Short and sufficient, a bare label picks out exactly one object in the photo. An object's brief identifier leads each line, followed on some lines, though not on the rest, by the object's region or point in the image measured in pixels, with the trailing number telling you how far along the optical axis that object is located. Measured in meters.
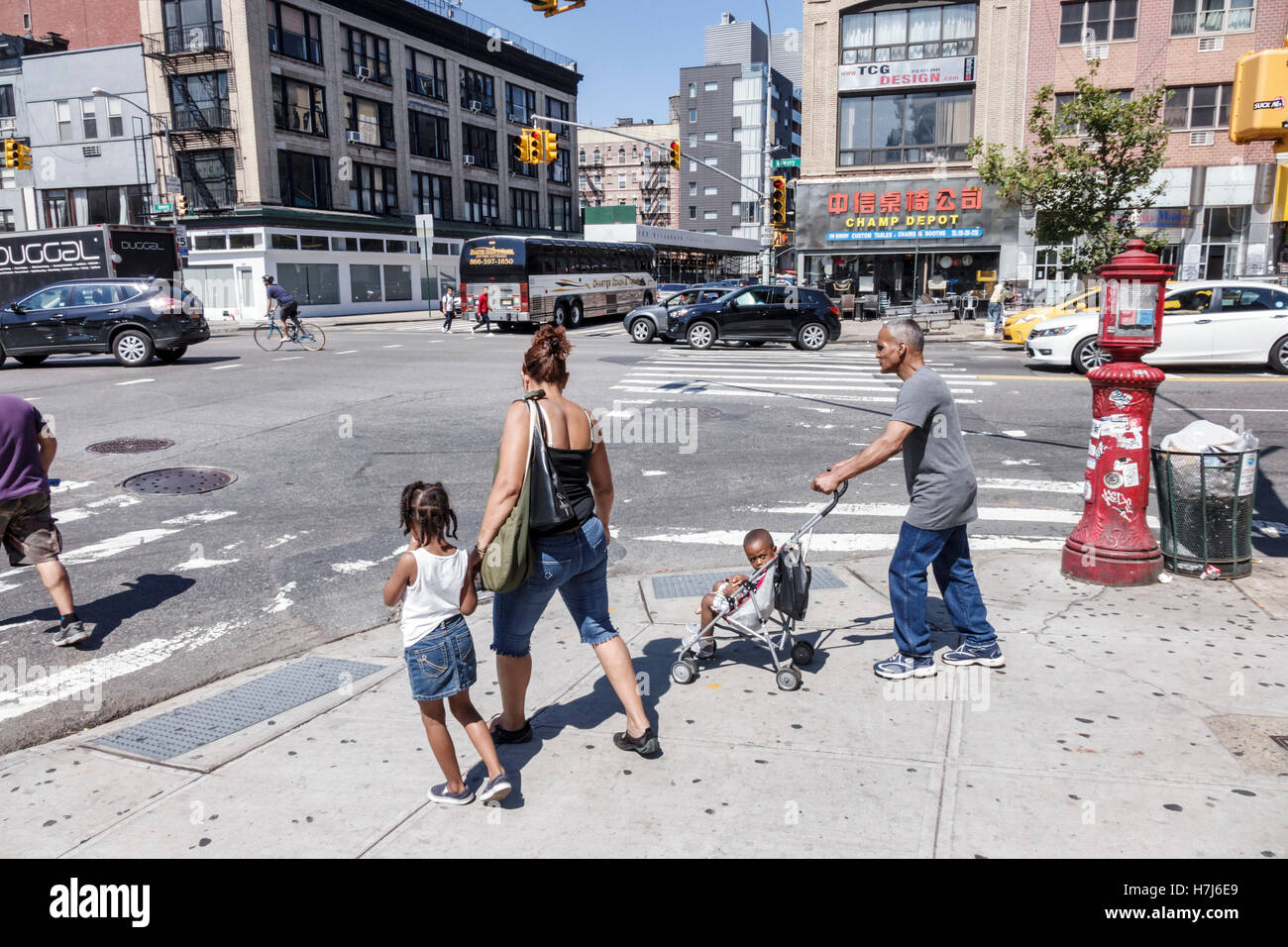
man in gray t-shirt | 4.47
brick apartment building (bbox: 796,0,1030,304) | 34.75
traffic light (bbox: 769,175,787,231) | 30.16
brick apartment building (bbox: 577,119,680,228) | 104.25
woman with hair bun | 3.74
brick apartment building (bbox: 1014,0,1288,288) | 31.97
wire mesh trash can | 6.17
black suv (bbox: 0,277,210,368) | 19.47
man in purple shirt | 5.33
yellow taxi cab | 21.05
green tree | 25.31
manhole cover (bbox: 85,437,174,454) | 11.06
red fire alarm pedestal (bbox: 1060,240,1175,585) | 6.05
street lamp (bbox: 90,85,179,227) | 42.84
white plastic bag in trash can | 6.13
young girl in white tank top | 3.54
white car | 16.78
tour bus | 32.41
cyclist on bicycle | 24.50
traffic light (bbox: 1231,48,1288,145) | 5.69
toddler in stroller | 4.77
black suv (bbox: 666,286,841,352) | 25.06
